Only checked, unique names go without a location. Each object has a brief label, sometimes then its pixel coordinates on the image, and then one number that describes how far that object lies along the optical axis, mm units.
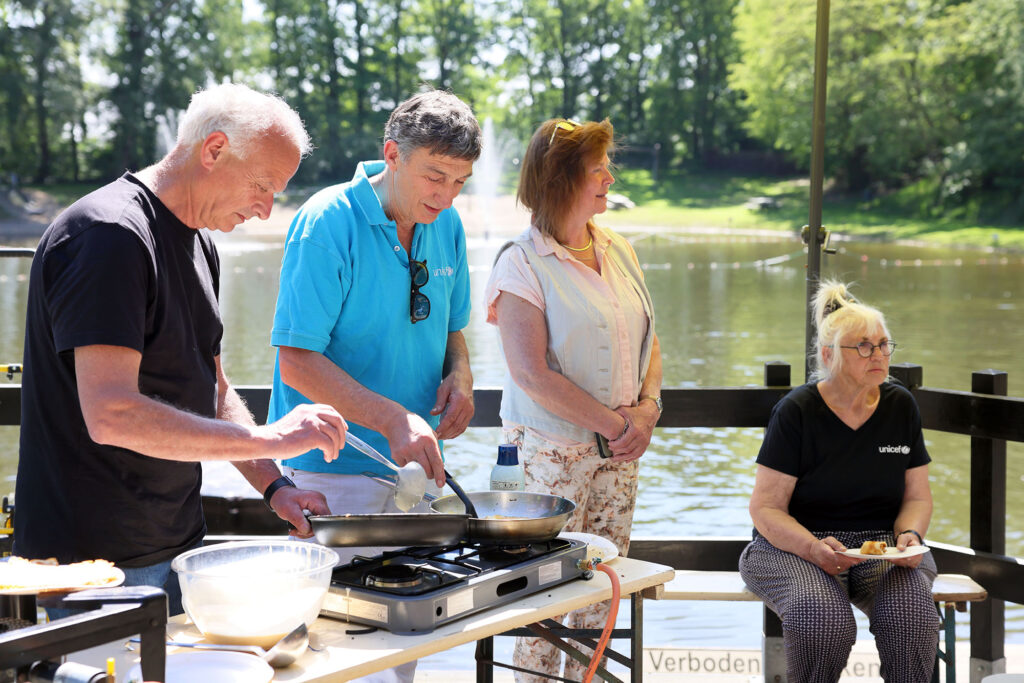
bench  2580
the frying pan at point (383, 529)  1482
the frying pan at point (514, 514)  1590
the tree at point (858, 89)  32531
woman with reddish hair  2346
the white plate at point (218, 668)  1233
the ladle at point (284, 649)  1306
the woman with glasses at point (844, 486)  2457
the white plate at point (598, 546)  1777
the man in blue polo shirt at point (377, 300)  1900
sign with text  3051
